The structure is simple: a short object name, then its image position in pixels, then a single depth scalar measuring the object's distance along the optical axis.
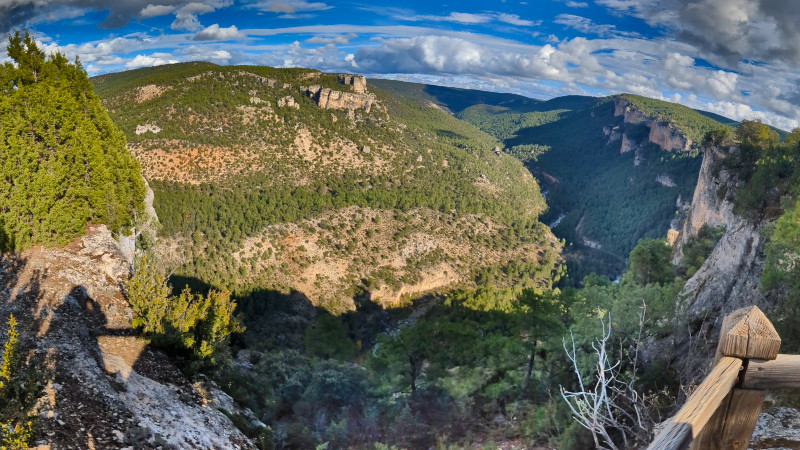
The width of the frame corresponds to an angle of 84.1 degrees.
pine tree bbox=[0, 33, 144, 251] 15.51
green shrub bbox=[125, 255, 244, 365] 13.36
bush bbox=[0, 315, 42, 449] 5.82
